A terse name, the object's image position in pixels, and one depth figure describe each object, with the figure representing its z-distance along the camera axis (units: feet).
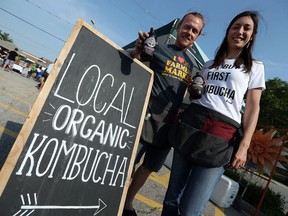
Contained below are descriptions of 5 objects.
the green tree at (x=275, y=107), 86.82
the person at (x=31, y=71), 76.71
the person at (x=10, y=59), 50.27
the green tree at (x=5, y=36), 296.30
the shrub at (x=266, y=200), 16.34
